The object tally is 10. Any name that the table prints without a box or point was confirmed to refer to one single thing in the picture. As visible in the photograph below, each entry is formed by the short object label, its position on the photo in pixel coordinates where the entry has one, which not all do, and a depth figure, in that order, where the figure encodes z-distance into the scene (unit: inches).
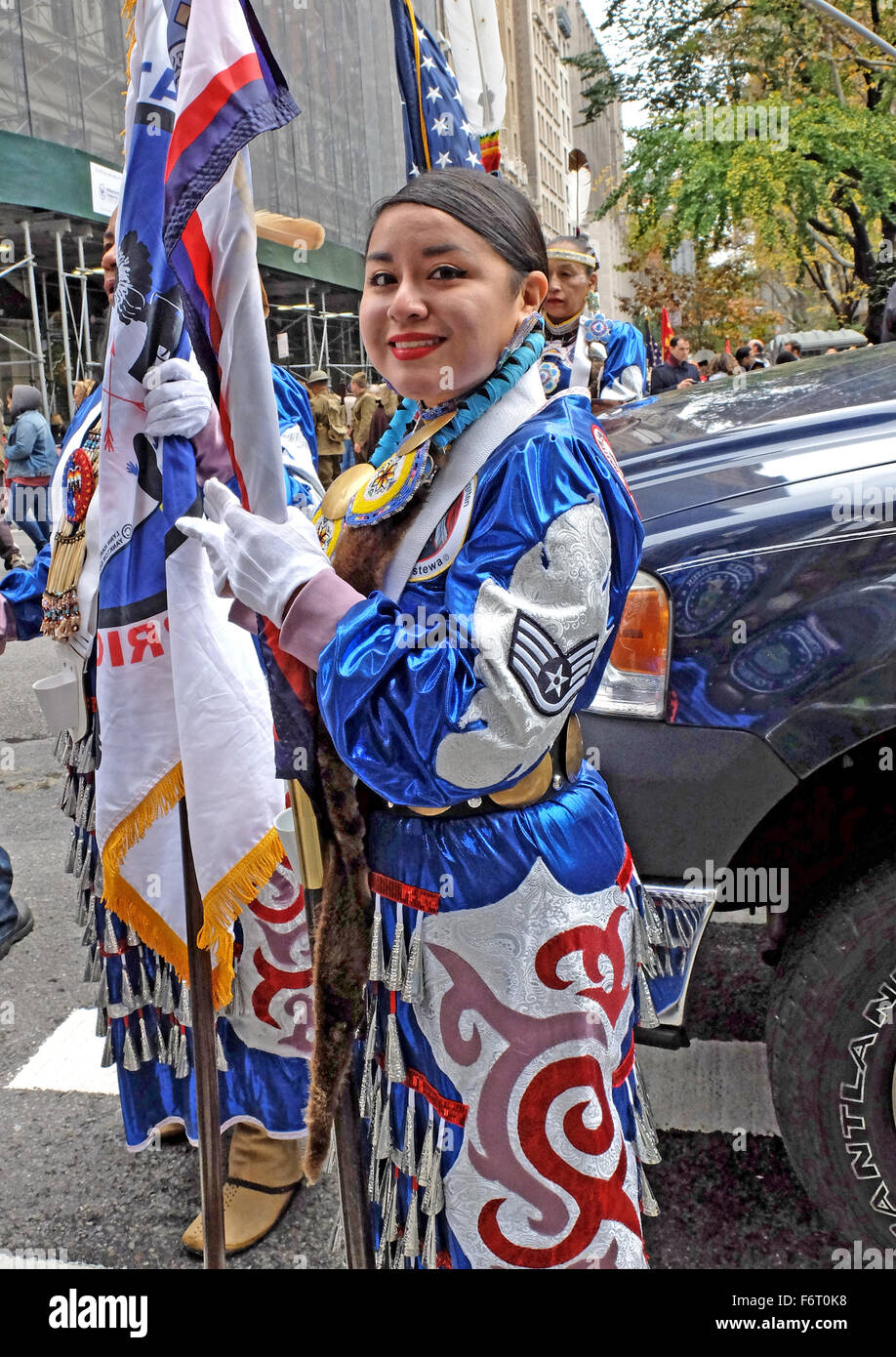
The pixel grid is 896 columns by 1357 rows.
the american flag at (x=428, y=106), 88.0
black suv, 82.3
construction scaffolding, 521.3
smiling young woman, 53.2
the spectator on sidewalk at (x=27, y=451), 457.1
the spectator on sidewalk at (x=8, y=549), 152.6
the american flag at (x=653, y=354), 918.4
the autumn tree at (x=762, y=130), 639.8
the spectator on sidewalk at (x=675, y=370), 581.3
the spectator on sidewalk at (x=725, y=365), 667.4
